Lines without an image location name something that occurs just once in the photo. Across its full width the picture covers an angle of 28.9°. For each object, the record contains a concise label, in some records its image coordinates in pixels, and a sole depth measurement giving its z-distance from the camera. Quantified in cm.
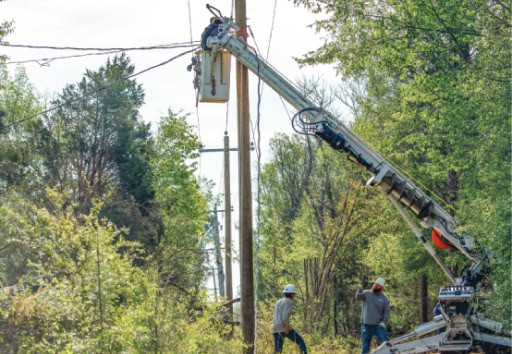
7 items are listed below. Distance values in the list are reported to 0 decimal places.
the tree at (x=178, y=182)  4481
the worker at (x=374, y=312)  1967
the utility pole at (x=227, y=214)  3462
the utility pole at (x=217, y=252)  4122
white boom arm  1844
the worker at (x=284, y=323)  1952
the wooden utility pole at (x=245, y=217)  1792
